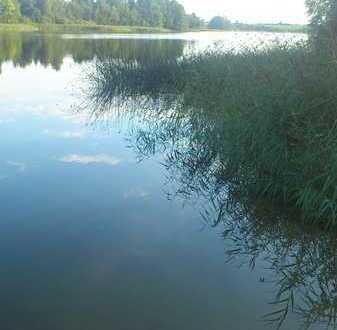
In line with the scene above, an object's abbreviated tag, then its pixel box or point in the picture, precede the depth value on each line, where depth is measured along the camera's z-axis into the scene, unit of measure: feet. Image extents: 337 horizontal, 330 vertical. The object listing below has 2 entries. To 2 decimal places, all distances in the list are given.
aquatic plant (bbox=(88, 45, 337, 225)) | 16.33
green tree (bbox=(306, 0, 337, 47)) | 33.09
